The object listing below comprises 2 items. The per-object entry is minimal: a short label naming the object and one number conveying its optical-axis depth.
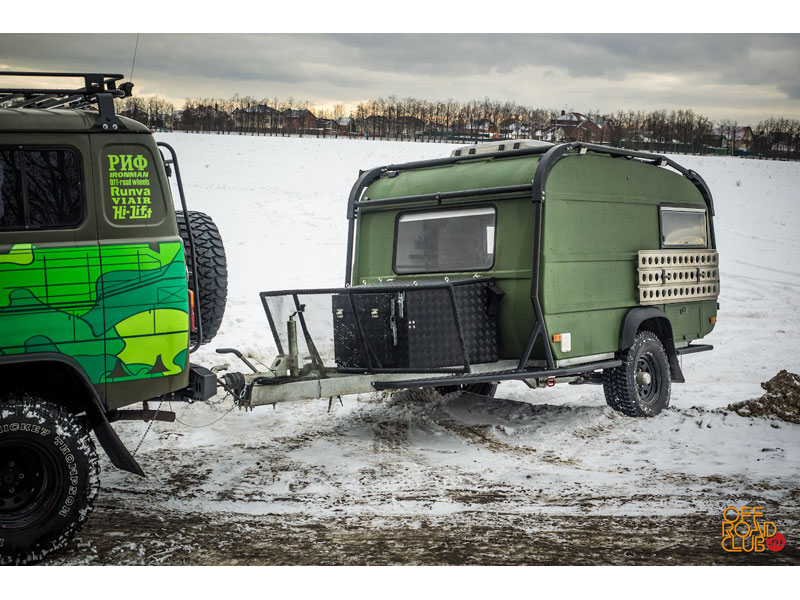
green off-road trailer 6.47
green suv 4.09
